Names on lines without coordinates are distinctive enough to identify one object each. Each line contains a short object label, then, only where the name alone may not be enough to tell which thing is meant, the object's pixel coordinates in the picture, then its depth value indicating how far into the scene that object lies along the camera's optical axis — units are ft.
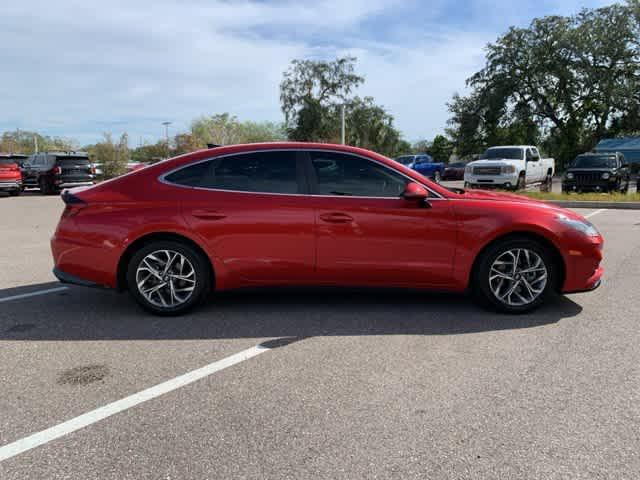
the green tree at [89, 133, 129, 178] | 115.34
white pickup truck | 65.00
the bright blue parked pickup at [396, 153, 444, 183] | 115.53
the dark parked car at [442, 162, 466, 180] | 122.11
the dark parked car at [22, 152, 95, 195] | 73.31
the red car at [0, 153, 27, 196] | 72.49
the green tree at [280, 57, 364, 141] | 165.48
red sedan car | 15.78
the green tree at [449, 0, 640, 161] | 141.79
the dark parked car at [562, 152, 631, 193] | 63.31
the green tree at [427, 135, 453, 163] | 199.35
